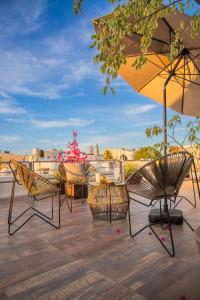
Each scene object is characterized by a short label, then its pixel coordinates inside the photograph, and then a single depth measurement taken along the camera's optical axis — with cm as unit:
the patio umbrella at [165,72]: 260
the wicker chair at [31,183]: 274
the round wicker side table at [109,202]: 329
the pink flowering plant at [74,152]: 580
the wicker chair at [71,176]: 430
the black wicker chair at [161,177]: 222
